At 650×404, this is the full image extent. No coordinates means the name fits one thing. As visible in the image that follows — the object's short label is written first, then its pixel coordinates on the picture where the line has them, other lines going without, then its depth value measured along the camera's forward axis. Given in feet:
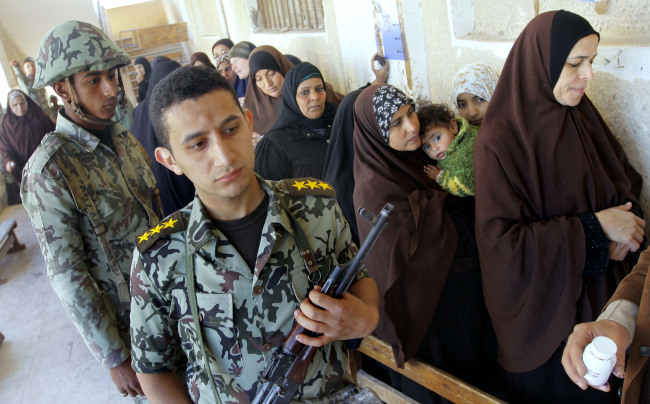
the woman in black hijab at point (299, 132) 10.32
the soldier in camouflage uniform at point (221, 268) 3.99
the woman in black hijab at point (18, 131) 21.72
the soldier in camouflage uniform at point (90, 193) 5.77
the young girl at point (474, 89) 7.97
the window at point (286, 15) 18.06
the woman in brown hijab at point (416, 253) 7.08
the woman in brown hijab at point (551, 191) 5.81
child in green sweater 7.06
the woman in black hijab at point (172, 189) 10.50
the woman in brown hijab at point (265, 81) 13.25
